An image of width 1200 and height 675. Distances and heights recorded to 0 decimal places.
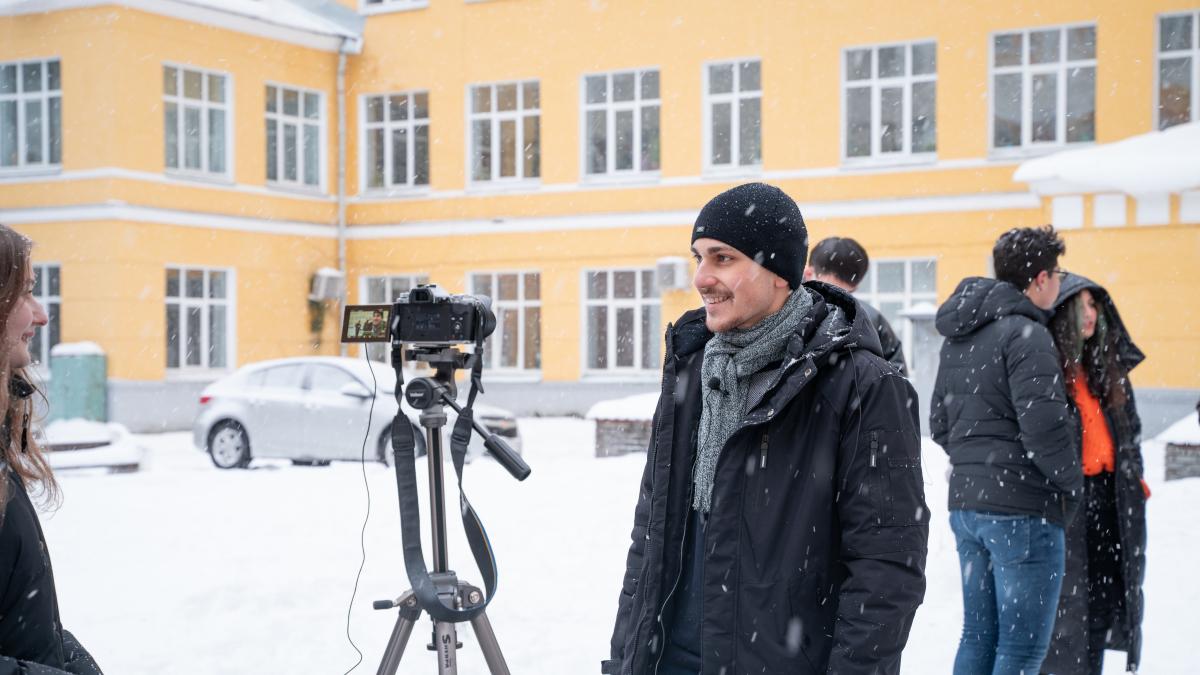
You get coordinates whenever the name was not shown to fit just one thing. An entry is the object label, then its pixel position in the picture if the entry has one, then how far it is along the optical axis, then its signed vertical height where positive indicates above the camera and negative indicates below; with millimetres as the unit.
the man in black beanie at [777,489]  2473 -337
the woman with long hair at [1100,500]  4512 -657
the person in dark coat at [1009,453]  3980 -422
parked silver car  14031 -1032
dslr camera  3764 +5
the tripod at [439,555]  3795 -728
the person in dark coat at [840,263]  4750 +228
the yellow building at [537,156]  18391 +2778
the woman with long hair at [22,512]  2053 -319
